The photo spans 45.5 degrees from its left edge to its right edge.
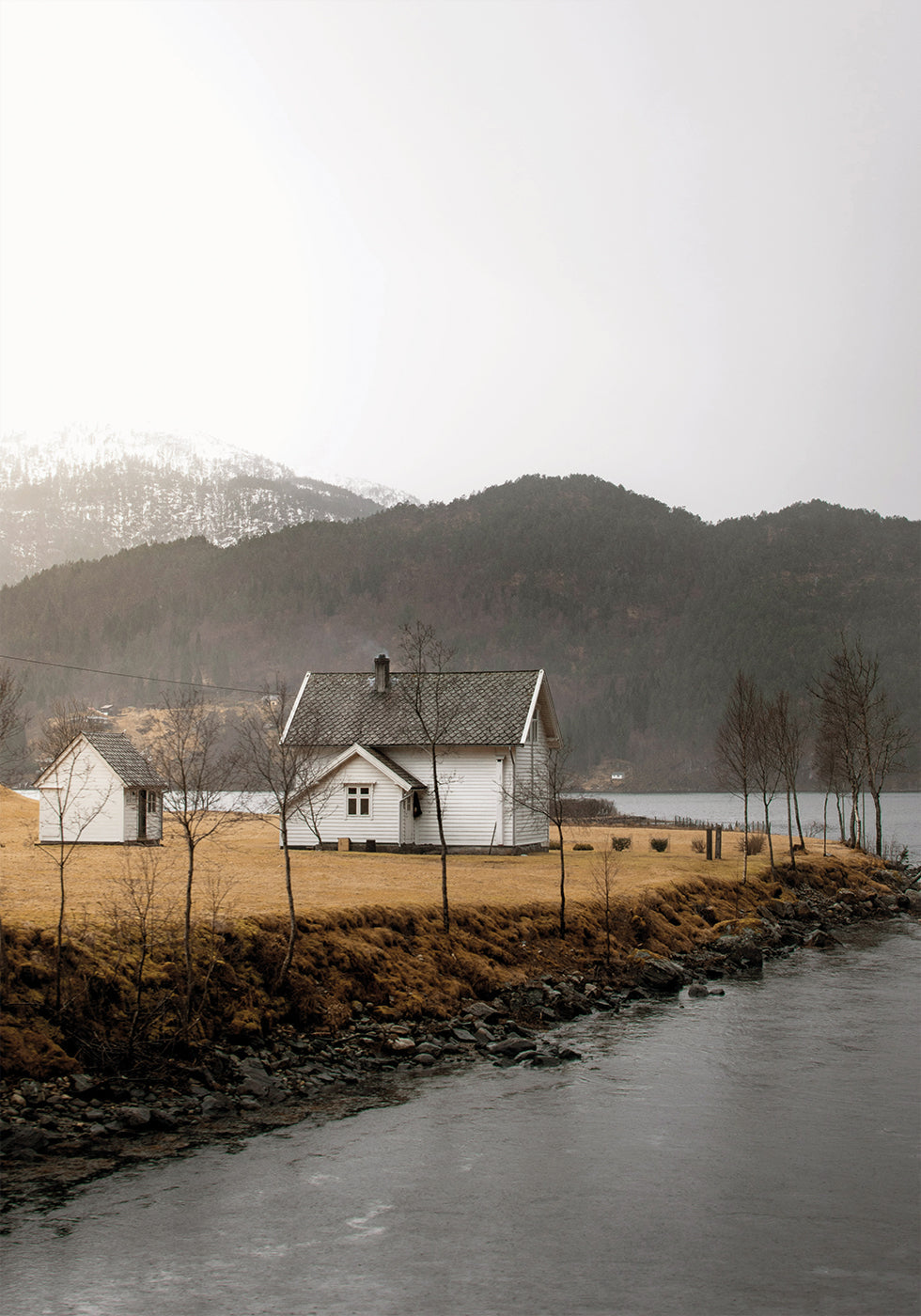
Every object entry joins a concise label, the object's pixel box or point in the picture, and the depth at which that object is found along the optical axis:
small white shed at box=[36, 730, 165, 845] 44.56
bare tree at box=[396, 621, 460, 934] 38.12
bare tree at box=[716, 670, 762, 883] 47.94
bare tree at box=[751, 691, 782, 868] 53.81
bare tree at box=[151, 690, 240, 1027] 18.98
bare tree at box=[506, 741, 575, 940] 39.03
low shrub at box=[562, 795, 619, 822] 86.56
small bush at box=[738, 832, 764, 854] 52.12
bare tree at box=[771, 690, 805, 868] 53.66
